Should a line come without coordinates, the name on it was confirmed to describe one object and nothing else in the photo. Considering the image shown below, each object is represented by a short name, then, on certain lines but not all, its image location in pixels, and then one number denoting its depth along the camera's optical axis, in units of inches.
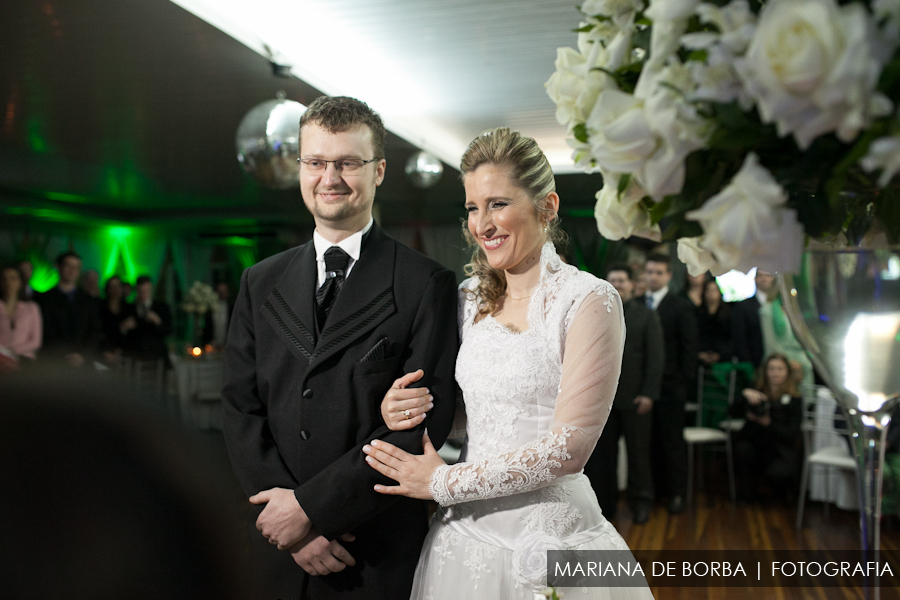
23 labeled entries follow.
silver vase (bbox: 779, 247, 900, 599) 23.9
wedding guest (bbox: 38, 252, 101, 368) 267.7
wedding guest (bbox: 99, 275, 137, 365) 302.0
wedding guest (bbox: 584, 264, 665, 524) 202.4
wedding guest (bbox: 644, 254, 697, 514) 217.3
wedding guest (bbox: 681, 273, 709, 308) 261.0
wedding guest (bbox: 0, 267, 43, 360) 233.1
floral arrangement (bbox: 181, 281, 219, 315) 426.3
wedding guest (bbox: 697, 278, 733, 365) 258.1
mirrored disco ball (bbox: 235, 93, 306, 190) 128.1
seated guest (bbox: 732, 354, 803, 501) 223.6
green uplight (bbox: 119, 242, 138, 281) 578.9
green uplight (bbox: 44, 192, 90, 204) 460.8
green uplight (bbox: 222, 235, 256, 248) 585.0
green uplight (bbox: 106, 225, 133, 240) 565.0
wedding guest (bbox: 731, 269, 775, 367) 245.3
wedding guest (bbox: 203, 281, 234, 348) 451.9
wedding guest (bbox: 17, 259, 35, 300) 254.3
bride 52.7
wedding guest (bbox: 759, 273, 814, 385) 226.8
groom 55.9
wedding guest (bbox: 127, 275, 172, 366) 310.0
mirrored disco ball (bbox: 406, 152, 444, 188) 215.2
